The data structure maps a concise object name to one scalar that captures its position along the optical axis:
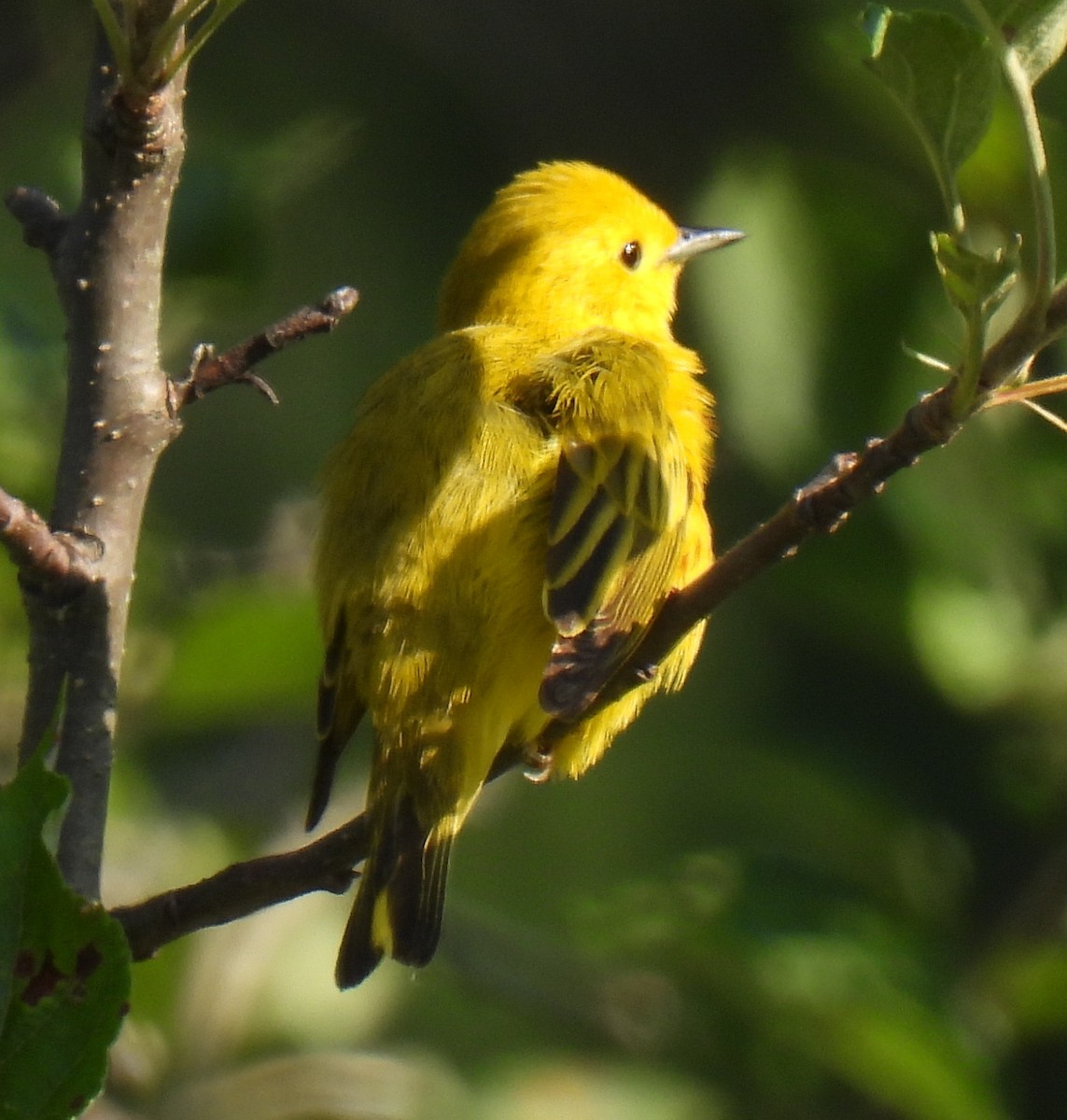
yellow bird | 3.53
